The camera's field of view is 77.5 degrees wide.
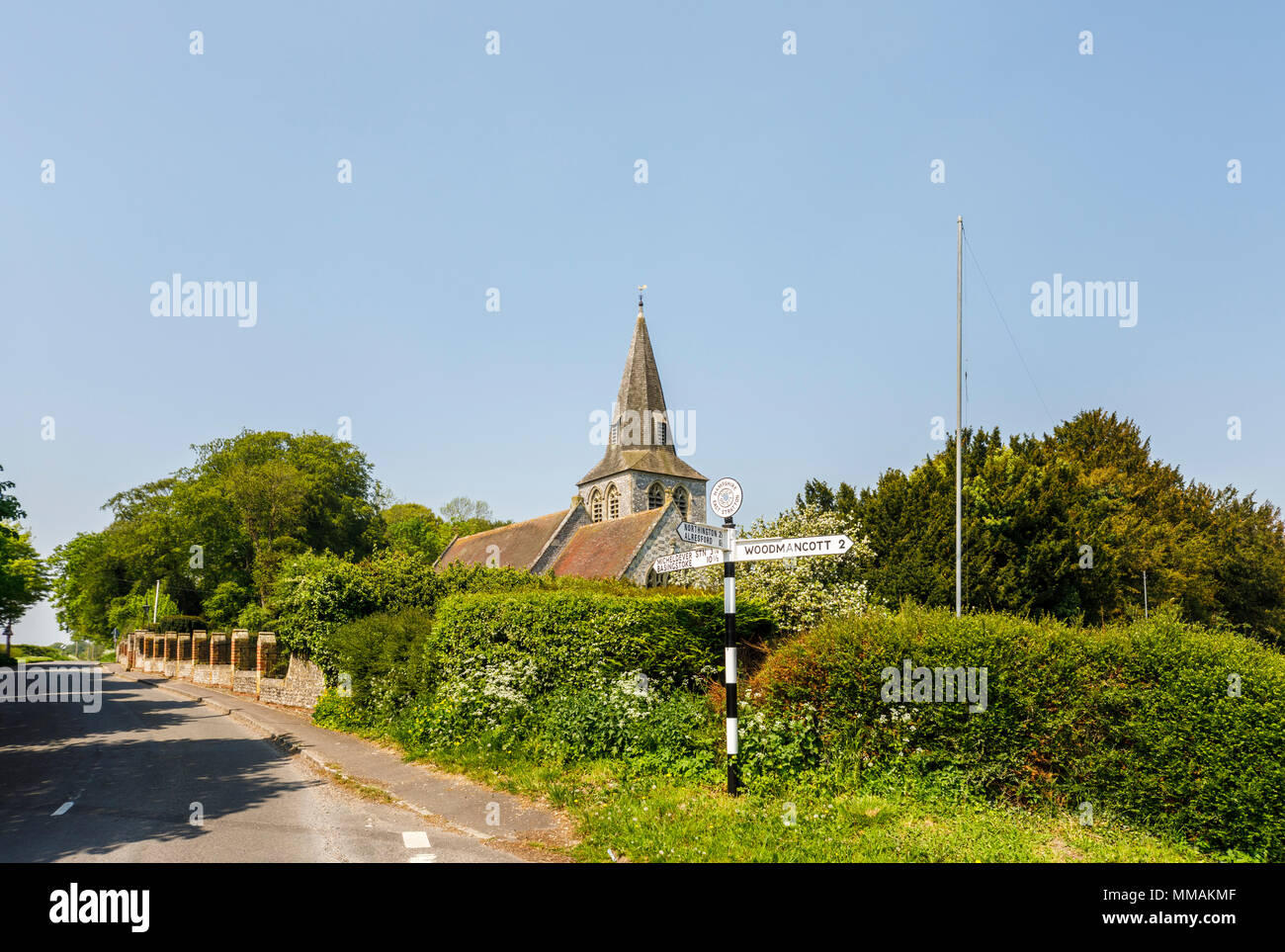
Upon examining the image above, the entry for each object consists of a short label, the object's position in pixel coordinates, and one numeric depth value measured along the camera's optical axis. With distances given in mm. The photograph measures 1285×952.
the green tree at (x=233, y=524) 46812
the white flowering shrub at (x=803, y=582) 22516
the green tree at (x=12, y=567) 16625
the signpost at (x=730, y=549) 8227
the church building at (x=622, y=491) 39781
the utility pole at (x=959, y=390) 21656
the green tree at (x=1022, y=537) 27266
